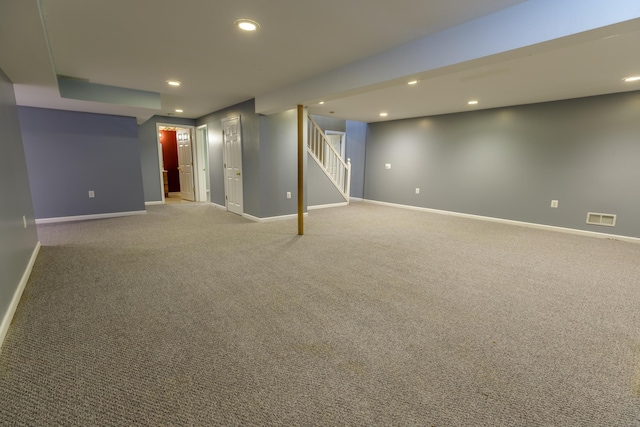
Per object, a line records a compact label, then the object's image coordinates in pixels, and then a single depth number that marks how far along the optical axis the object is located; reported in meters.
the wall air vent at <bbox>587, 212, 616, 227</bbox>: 4.57
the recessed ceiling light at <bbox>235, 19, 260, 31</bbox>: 2.34
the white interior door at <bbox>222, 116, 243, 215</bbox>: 5.88
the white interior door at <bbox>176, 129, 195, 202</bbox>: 7.97
